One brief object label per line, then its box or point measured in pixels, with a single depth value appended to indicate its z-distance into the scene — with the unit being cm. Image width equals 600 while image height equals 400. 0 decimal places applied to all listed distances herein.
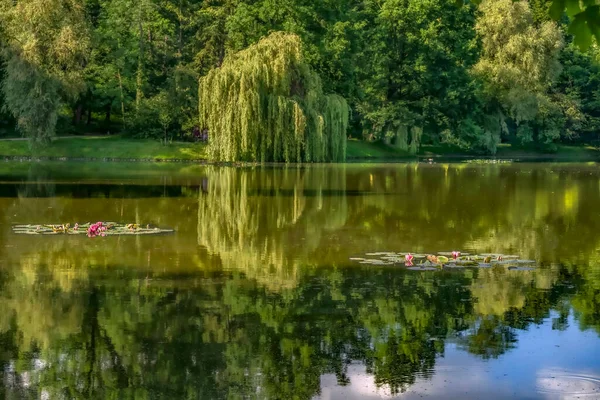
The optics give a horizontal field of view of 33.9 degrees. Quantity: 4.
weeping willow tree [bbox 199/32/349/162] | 5081
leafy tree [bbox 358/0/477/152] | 7081
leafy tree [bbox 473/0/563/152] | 7188
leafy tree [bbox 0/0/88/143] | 5641
